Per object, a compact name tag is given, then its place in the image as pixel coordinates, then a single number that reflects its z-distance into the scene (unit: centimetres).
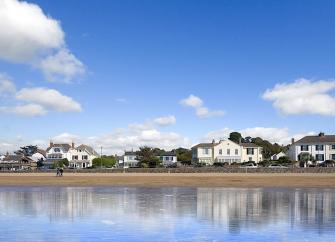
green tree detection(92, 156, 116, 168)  12198
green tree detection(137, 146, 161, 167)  11281
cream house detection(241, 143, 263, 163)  12294
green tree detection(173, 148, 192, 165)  13802
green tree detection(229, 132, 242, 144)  15762
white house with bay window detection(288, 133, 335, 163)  11475
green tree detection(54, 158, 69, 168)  12161
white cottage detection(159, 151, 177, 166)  13998
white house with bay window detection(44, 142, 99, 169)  14400
